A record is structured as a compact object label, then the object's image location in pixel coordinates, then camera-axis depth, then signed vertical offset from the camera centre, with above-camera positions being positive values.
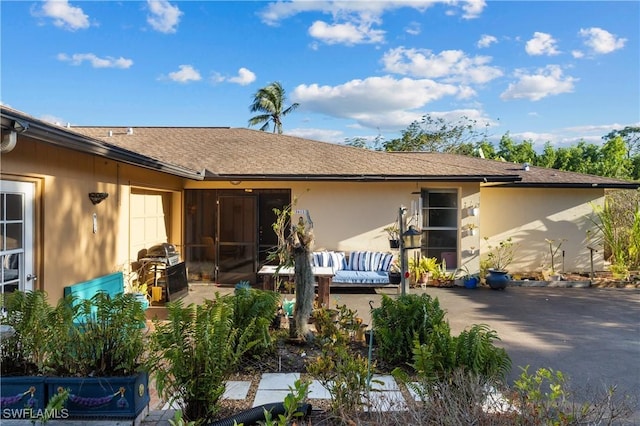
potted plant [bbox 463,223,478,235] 11.31 -0.23
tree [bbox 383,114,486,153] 28.17 +6.11
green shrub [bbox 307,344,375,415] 3.10 -1.35
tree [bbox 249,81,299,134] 33.38 +9.73
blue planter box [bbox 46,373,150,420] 3.10 -1.36
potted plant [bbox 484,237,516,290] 11.90 -1.10
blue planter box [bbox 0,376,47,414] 3.09 -1.35
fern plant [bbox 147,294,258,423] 3.13 -1.12
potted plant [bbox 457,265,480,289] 10.79 -1.60
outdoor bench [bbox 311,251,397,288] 10.43 -1.12
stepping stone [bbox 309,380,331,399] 3.98 -1.77
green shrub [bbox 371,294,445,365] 4.75 -1.29
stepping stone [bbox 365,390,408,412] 2.85 -1.40
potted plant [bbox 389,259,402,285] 9.99 -1.40
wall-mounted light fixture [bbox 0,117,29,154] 3.92 +0.90
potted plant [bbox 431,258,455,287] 10.98 -1.60
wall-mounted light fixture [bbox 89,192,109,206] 6.78 +0.42
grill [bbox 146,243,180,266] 9.08 -0.80
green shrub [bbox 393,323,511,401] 3.40 -1.27
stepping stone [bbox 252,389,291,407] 3.83 -1.75
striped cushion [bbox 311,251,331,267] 10.56 -1.03
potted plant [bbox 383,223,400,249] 10.71 -0.28
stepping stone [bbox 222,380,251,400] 3.94 -1.76
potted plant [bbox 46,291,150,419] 3.10 -1.16
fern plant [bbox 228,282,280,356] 4.57 -1.12
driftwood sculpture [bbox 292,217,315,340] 5.44 -0.85
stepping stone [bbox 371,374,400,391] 4.18 -1.77
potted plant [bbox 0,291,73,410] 3.10 -1.06
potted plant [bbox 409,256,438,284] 10.66 -1.32
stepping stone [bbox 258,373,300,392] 4.19 -1.76
